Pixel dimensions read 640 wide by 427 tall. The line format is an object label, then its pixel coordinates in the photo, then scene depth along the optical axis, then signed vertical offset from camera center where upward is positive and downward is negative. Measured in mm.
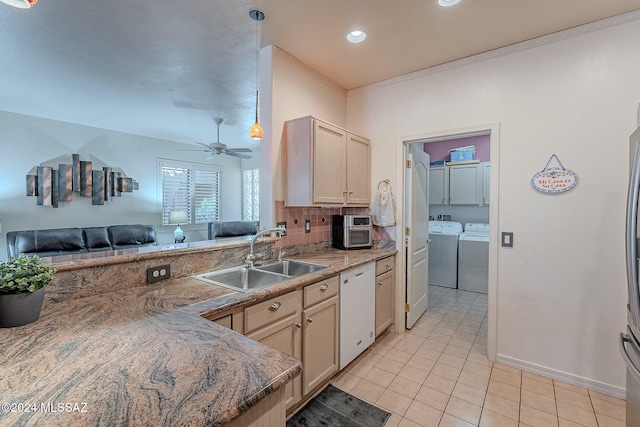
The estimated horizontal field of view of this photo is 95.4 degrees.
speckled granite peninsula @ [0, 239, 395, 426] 676 -462
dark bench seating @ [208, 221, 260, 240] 6129 -401
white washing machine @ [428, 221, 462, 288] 4594 -701
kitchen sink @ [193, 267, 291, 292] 2076 -495
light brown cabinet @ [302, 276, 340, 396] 1932 -870
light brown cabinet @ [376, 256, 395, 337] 2783 -819
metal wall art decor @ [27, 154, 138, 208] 4547 +440
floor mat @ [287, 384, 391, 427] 1805 -1314
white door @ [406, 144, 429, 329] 3109 -251
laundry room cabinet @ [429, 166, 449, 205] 4926 +443
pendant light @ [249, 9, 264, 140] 2035 +1375
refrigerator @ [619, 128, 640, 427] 1272 -330
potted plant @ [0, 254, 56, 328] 1113 -314
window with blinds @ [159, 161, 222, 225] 6125 +433
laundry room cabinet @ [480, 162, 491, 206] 4578 +462
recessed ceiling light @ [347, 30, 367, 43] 2280 +1398
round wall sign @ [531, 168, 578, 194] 2205 +244
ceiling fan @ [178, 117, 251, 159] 4625 +1025
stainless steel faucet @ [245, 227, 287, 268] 2213 -282
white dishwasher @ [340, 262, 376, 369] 2299 -847
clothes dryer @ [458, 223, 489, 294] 4312 -767
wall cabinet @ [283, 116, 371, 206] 2465 +423
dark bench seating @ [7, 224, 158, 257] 4016 -464
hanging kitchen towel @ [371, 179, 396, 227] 3057 +29
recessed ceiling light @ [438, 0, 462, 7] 1917 +1385
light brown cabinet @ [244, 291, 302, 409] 1589 -672
